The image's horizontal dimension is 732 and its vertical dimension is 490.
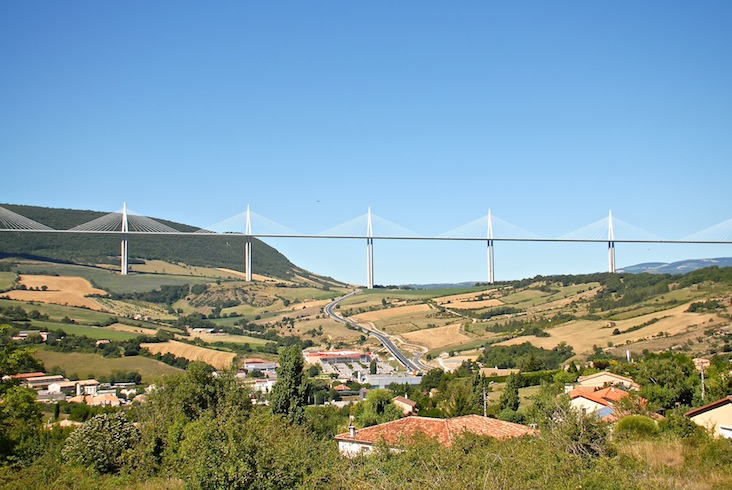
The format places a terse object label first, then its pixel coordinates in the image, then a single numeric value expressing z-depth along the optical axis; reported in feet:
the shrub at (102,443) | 62.80
